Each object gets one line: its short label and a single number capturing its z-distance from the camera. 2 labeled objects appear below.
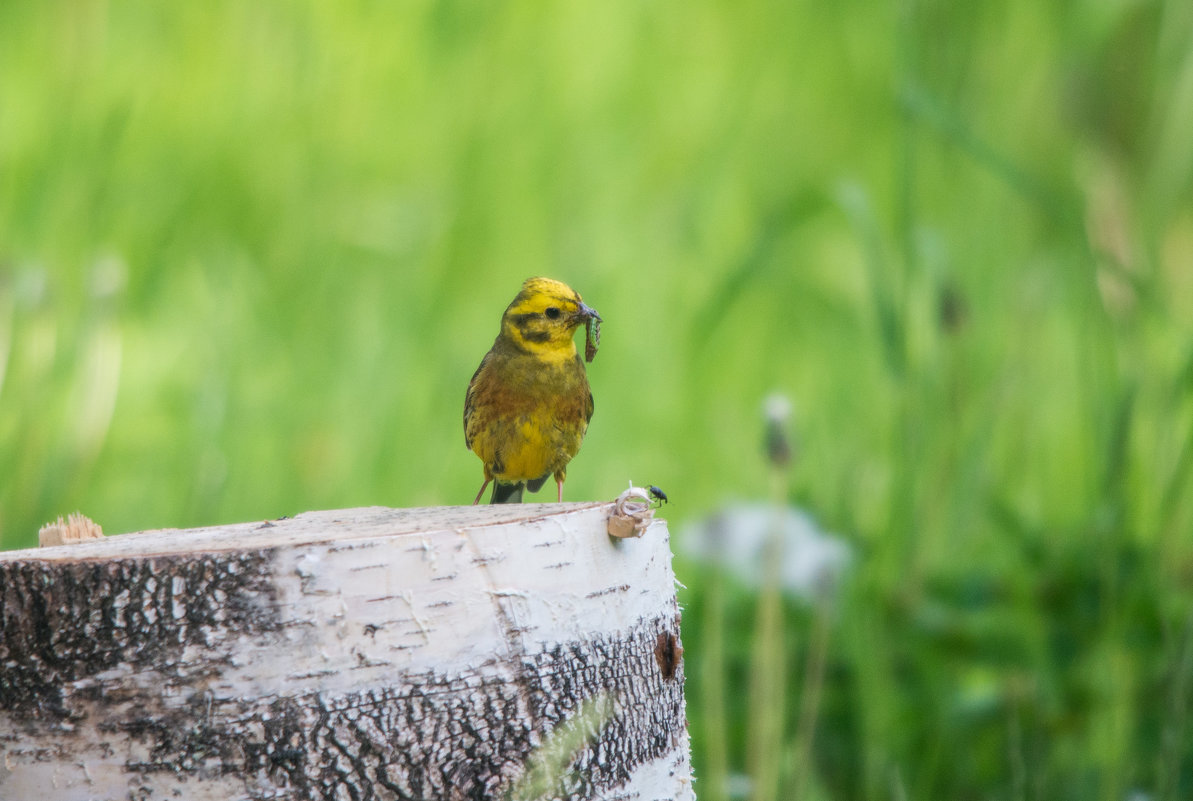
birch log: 7.40
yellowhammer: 7.63
